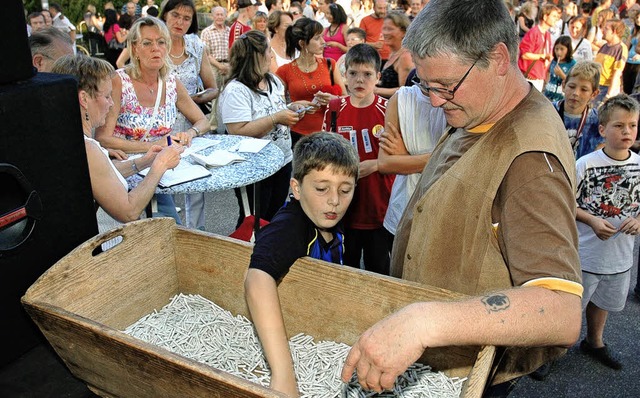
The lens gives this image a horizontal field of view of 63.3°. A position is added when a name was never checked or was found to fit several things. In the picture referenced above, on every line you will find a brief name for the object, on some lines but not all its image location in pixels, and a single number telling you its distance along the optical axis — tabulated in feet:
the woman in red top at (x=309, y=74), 13.64
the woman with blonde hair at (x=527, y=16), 27.81
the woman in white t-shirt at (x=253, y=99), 11.33
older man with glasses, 3.13
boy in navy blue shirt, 4.52
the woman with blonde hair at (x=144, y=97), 9.80
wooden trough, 3.78
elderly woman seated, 7.11
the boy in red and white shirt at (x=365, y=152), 9.57
